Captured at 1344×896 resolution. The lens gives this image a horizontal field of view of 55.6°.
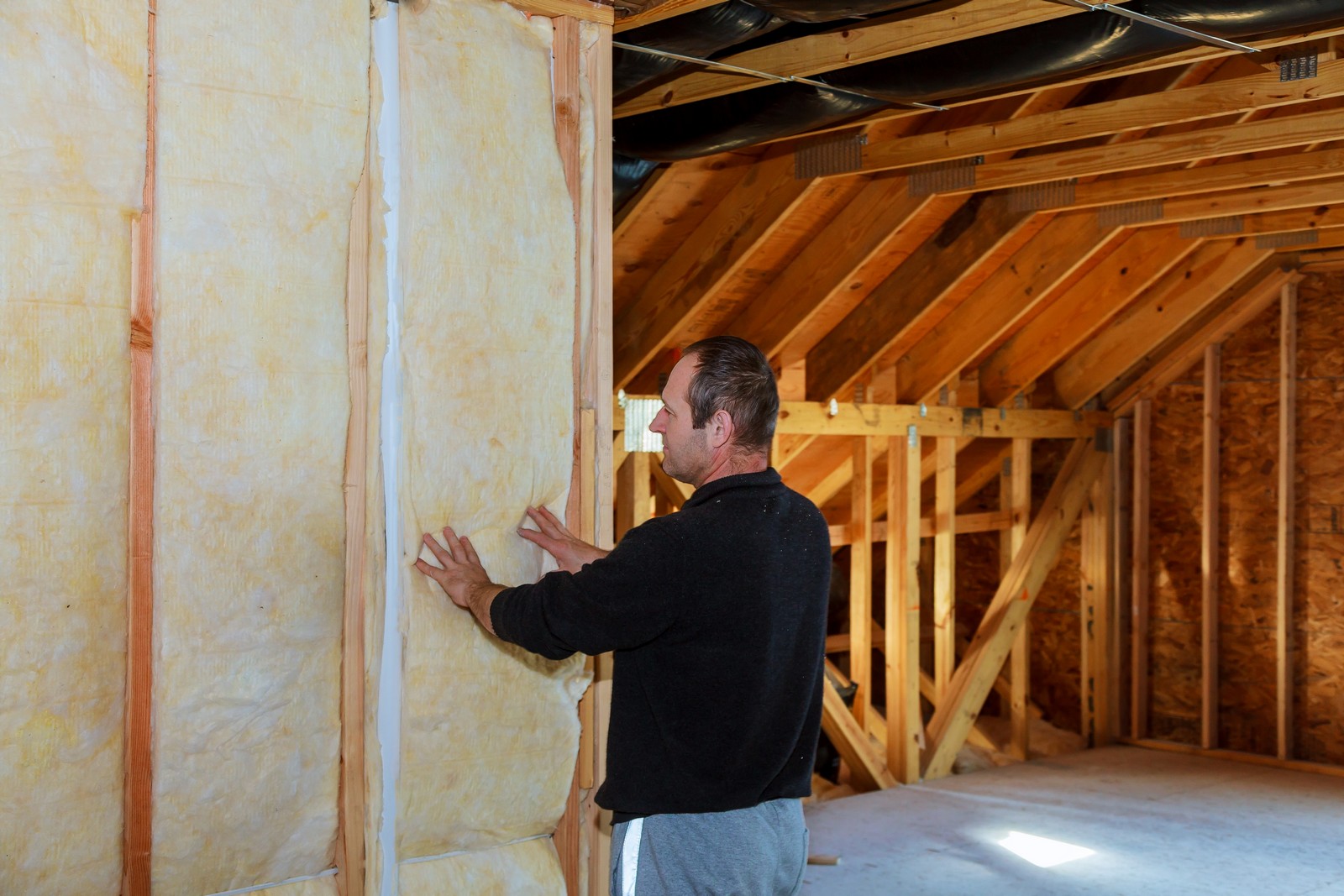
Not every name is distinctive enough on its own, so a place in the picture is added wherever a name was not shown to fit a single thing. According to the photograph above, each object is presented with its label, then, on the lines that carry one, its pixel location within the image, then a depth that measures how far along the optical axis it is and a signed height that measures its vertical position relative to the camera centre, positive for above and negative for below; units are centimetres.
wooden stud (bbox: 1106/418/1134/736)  766 -57
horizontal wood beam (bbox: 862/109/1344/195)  408 +106
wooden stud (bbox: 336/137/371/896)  197 -18
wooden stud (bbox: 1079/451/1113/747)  754 -89
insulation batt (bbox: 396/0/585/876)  204 +10
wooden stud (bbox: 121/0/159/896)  176 -14
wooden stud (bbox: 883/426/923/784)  652 -76
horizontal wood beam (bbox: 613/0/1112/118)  304 +107
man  187 -26
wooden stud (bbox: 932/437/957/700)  674 -50
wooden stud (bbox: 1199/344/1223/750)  730 -48
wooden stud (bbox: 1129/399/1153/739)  763 -76
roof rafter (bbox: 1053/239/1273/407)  669 +80
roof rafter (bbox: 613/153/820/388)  487 +79
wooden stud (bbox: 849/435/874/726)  635 -59
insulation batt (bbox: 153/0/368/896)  179 +4
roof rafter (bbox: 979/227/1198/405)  642 +77
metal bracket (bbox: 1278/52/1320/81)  361 +112
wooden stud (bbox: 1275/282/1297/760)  702 -24
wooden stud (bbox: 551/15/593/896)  222 +49
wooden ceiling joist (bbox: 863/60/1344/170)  367 +107
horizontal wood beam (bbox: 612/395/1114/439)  587 +19
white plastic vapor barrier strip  200 +2
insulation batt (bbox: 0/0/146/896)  166 +4
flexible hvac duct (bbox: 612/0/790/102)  296 +101
